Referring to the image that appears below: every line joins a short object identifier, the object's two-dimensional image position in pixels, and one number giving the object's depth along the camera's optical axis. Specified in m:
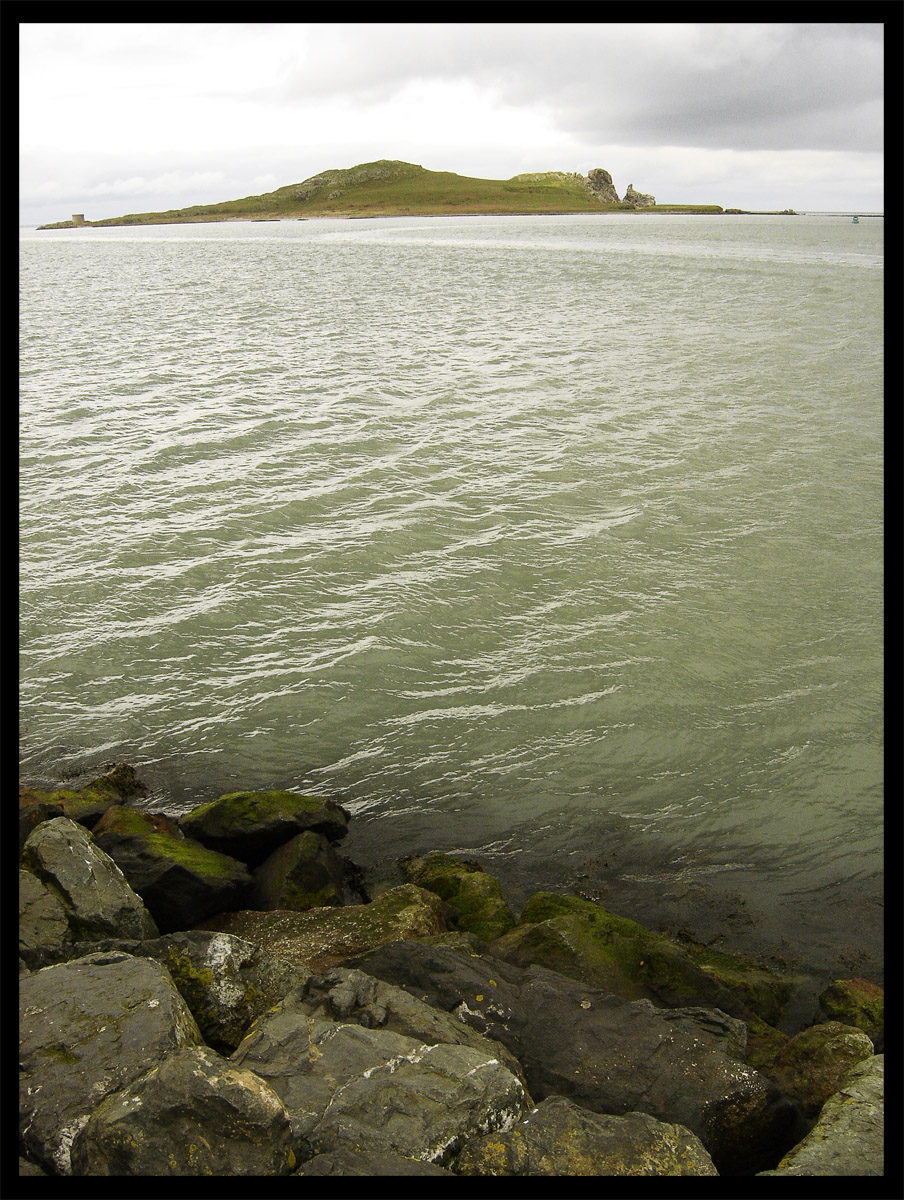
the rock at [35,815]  8.80
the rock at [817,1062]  6.31
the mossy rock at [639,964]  7.51
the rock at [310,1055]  5.25
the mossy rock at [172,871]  8.52
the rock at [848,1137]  5.01
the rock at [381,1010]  6.10
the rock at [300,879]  9.01
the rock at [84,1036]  4.93
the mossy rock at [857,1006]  7.28
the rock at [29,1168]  4.81
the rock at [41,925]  6.91
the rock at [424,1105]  4.85
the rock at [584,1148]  4.89
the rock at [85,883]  7.35
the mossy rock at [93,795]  9.88
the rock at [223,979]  6.51
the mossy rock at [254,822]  9.64
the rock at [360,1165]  4.57
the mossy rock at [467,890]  8.61
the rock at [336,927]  7.78
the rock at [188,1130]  4.59
